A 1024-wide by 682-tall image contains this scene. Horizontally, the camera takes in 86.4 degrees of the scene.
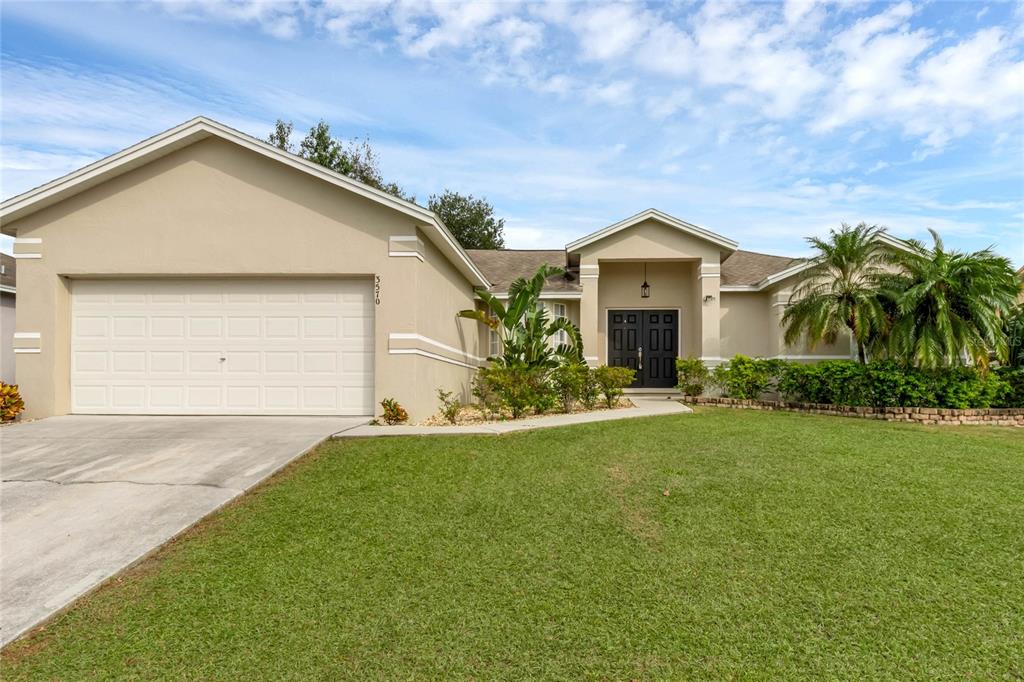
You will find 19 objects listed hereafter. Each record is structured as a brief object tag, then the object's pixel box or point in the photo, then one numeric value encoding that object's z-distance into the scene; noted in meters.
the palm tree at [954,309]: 10.77
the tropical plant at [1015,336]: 11.74
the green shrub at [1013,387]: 11.49
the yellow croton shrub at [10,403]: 9.41
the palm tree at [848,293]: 11.89
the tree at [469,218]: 35.78
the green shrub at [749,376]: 12.68
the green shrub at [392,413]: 9.40
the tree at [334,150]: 31.06
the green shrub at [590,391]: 11.55
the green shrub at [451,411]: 9.66
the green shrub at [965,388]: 11.03
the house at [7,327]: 12.99
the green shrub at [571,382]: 11.03
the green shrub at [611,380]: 11.55
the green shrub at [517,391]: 10.24
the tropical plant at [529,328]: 12.54
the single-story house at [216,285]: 9.72
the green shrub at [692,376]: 13.32
